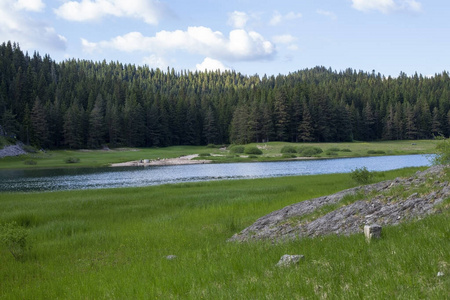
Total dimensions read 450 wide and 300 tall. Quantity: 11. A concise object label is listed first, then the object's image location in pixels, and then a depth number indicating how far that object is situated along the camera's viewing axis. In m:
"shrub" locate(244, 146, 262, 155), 98.48
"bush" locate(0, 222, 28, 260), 13.42
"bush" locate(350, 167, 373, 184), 28.11
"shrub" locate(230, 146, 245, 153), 103.19
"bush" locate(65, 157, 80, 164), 82.56
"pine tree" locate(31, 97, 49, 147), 110.21
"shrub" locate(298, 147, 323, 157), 93.06
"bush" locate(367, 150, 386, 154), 96.76
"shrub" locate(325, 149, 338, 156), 91.81
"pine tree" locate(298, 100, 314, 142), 127.96
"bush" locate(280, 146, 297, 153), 97.88
